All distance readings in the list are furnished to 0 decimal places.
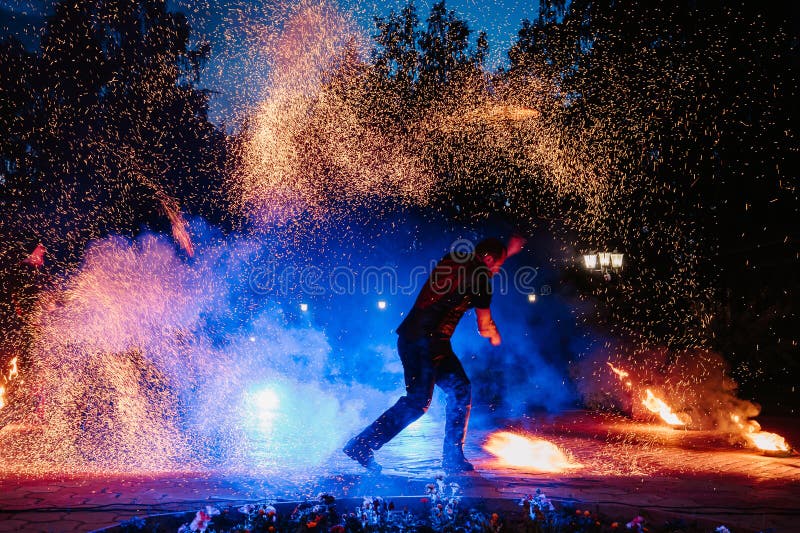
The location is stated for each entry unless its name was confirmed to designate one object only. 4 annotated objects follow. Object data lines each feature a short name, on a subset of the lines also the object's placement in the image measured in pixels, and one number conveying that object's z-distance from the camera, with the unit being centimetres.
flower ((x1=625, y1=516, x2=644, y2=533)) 287
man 474
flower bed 291
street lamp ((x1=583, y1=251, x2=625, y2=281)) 1194
